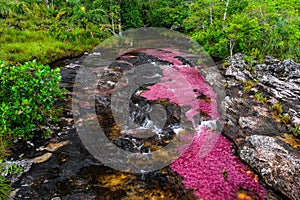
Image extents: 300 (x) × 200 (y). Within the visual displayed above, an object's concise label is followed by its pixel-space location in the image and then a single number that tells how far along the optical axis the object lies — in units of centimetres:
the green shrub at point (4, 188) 548
